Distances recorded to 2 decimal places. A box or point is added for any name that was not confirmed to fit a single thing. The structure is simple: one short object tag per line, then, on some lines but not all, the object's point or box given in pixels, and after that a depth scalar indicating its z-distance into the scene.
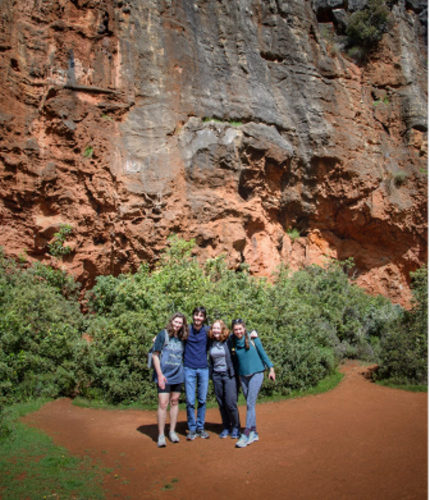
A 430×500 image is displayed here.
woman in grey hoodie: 5.41
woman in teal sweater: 5.25
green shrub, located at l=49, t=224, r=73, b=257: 10.09
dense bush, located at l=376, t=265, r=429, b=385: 7.93
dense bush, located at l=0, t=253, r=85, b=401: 7.65
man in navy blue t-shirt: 5.45
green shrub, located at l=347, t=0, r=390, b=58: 15.52
